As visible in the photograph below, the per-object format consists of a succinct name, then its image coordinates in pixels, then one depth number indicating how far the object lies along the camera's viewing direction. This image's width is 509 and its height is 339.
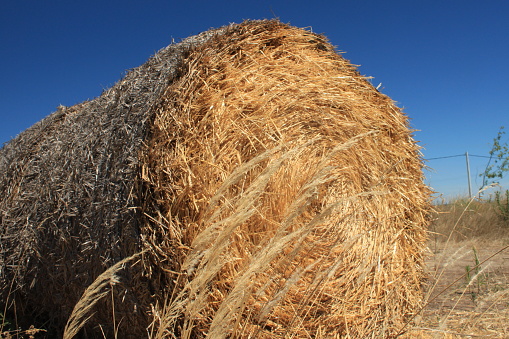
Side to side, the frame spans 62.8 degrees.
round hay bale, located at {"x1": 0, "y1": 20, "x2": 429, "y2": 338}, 2.14
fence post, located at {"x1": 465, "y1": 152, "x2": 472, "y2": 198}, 14.62
